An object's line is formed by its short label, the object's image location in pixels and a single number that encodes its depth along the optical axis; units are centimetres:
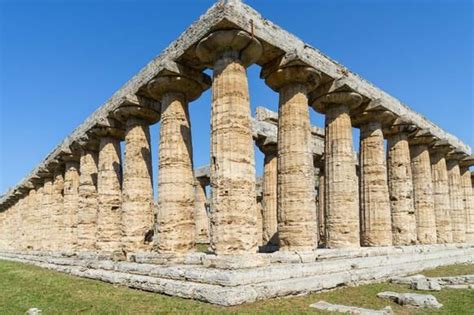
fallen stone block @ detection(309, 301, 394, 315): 798
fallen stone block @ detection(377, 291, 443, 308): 898
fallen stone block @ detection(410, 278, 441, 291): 1110
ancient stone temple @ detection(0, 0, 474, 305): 1152
